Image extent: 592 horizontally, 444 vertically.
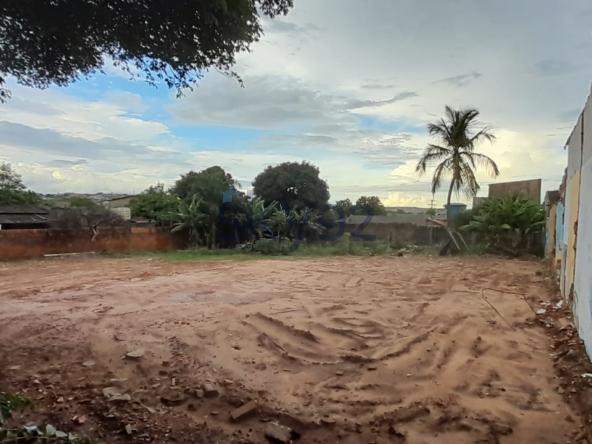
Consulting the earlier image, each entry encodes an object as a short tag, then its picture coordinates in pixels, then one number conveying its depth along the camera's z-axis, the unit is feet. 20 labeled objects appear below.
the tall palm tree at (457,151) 56.49
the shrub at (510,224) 48.49
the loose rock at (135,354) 14.51
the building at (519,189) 56.73
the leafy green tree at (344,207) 98.45
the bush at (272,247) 61.36
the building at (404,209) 121.70
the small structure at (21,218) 59.88
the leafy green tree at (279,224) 67.46
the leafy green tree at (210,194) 68.08
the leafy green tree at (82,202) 65.44
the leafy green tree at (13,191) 71.67
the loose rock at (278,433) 9.89
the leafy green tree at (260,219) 68.80
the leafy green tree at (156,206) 68.69
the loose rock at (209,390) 12.05
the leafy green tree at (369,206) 107.14
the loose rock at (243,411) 10.87
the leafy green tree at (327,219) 77.16
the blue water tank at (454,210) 56.97
